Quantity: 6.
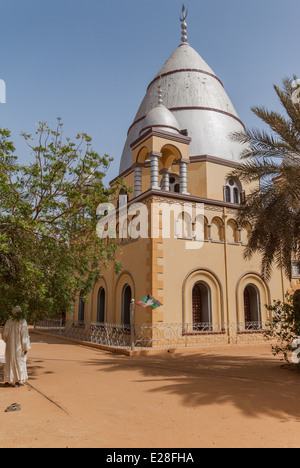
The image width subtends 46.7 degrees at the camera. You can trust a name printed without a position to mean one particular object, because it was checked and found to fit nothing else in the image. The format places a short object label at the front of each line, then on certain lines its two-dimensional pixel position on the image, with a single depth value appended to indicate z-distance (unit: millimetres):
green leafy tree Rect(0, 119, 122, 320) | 8085
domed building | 14883
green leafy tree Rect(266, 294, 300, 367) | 9515
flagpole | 13083
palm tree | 9680
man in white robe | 7789
